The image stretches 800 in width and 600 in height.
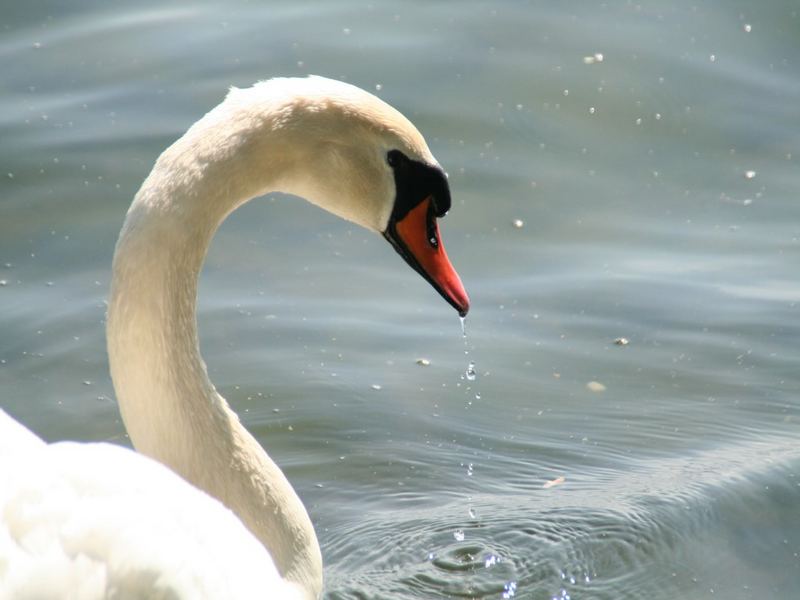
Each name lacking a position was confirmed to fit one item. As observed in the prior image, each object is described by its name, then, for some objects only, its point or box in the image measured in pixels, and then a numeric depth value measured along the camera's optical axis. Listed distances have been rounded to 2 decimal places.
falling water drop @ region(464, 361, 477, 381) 12.53
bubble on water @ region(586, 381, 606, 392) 12.90
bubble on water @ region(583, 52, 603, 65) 17.44
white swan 7.06
